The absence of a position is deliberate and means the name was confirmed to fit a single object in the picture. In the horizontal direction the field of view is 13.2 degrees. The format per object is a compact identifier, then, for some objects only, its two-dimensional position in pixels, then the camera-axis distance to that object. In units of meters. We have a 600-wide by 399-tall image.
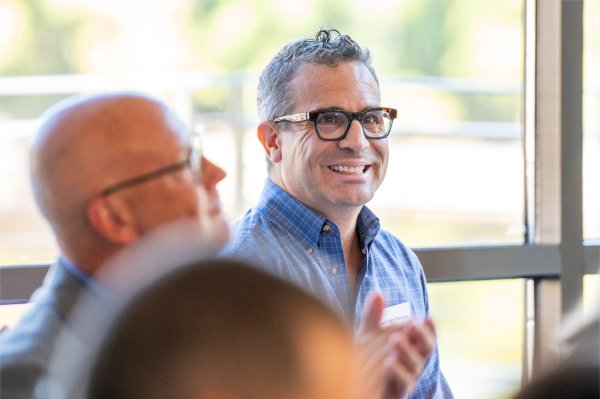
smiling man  3.94
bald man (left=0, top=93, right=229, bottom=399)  3.06
